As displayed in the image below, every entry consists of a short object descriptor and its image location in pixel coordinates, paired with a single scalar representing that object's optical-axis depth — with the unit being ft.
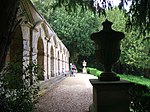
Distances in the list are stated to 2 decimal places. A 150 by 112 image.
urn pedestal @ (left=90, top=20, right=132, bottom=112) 9.29
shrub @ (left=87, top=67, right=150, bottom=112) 9.80
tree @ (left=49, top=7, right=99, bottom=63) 76.58
